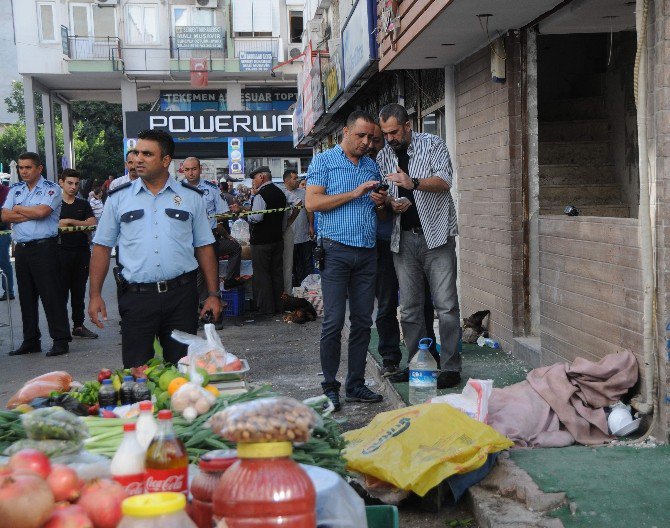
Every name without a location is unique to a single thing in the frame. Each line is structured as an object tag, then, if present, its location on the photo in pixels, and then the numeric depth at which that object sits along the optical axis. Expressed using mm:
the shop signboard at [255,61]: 47125
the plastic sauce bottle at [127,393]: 4410
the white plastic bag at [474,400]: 5590
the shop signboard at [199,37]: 47062
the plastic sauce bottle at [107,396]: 4309
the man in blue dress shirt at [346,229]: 6758
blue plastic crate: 13094
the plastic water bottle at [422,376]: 6566
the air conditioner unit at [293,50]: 45716
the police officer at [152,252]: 5688
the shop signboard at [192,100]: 50625
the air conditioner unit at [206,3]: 47625
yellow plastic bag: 4715
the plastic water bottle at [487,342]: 9062
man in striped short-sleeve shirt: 7059
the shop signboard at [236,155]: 29344
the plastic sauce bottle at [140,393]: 4379
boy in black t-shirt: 11406
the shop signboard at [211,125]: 29984
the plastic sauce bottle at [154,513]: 2080
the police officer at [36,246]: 10219
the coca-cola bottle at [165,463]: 2596
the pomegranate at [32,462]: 2570
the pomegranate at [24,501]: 2166
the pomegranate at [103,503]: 2373
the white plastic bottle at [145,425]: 2857
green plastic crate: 3072
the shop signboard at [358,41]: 12133
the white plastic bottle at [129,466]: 2641
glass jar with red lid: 2570
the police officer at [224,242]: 12820
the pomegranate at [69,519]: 2244
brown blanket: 5559
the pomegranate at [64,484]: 2455
